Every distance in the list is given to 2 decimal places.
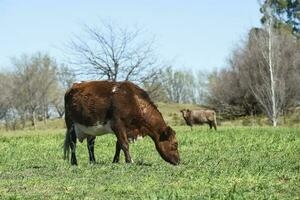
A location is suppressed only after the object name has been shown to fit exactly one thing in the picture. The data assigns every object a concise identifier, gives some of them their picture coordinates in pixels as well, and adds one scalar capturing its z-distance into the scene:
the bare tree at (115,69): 60.06
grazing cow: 15.49
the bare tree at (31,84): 95.62
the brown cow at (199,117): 45.09
